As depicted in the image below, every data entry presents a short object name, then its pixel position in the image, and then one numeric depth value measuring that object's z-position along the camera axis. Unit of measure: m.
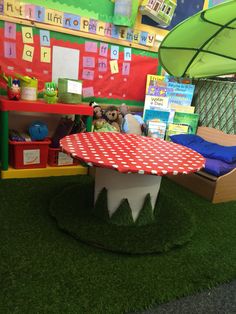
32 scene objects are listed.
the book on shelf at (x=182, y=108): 2.94
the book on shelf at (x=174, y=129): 2.88
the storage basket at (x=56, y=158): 2.26
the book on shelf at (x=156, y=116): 2.84
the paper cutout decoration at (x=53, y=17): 2.27
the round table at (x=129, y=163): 1.29
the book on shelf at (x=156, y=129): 2.82
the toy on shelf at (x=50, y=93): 2.15
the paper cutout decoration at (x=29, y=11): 2.19
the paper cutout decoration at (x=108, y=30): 2.55
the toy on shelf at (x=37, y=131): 2.16
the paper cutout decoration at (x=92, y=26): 2.46
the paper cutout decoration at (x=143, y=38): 2.72
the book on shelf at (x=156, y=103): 2.86
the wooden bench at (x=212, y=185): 2.02
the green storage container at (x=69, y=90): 2.21
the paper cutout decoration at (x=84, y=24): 2.41
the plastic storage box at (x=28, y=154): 2.10
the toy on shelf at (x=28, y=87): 2.12
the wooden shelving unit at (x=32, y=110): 1.99
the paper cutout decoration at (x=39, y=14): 2.22
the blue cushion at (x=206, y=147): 2.18
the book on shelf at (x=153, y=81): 2.88
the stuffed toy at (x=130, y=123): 2.71
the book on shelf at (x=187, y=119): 2.93
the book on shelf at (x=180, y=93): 2.92
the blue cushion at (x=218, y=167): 2.03
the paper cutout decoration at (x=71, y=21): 2.35
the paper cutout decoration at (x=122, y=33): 2.61
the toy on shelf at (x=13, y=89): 2.03
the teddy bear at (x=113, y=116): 2.68
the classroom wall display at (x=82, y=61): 2.26
